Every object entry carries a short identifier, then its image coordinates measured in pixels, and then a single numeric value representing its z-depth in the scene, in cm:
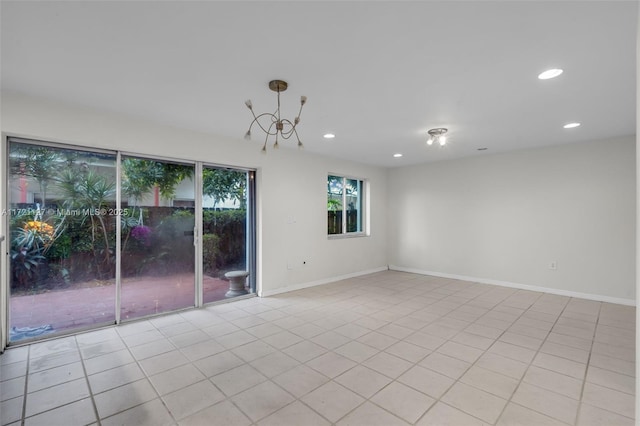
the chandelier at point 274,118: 252
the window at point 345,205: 594
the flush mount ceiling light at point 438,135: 388
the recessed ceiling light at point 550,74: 233
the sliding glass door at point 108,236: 297
